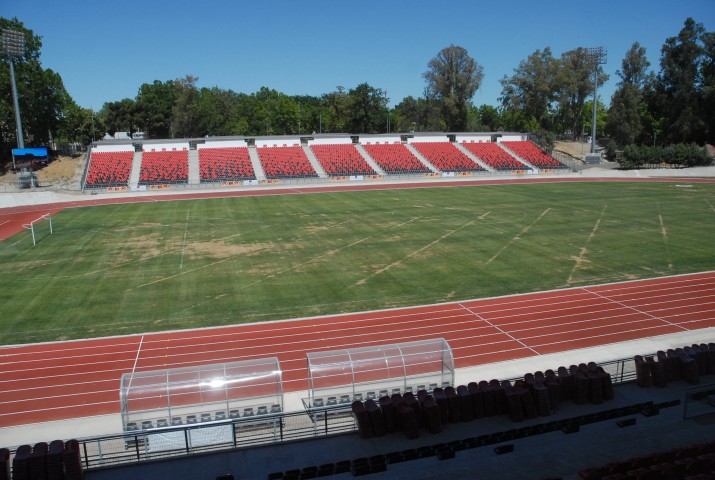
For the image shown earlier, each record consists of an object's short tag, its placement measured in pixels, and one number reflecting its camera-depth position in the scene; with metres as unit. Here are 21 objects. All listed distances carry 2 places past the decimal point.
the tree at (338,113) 104.94
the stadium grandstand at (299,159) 62.44
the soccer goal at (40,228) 33.88
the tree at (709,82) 81.81
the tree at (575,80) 92.12
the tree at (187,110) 97.25
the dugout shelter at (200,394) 11.13
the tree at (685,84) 83.19
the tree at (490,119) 133.50
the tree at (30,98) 70.50
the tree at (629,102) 89.62
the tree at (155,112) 108.44
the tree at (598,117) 128.38
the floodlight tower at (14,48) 61.00
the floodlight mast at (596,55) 79.56
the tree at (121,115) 106.91
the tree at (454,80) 97.56
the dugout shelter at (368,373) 12.05
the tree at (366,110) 102.31
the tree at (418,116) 111.88
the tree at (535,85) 92.81
